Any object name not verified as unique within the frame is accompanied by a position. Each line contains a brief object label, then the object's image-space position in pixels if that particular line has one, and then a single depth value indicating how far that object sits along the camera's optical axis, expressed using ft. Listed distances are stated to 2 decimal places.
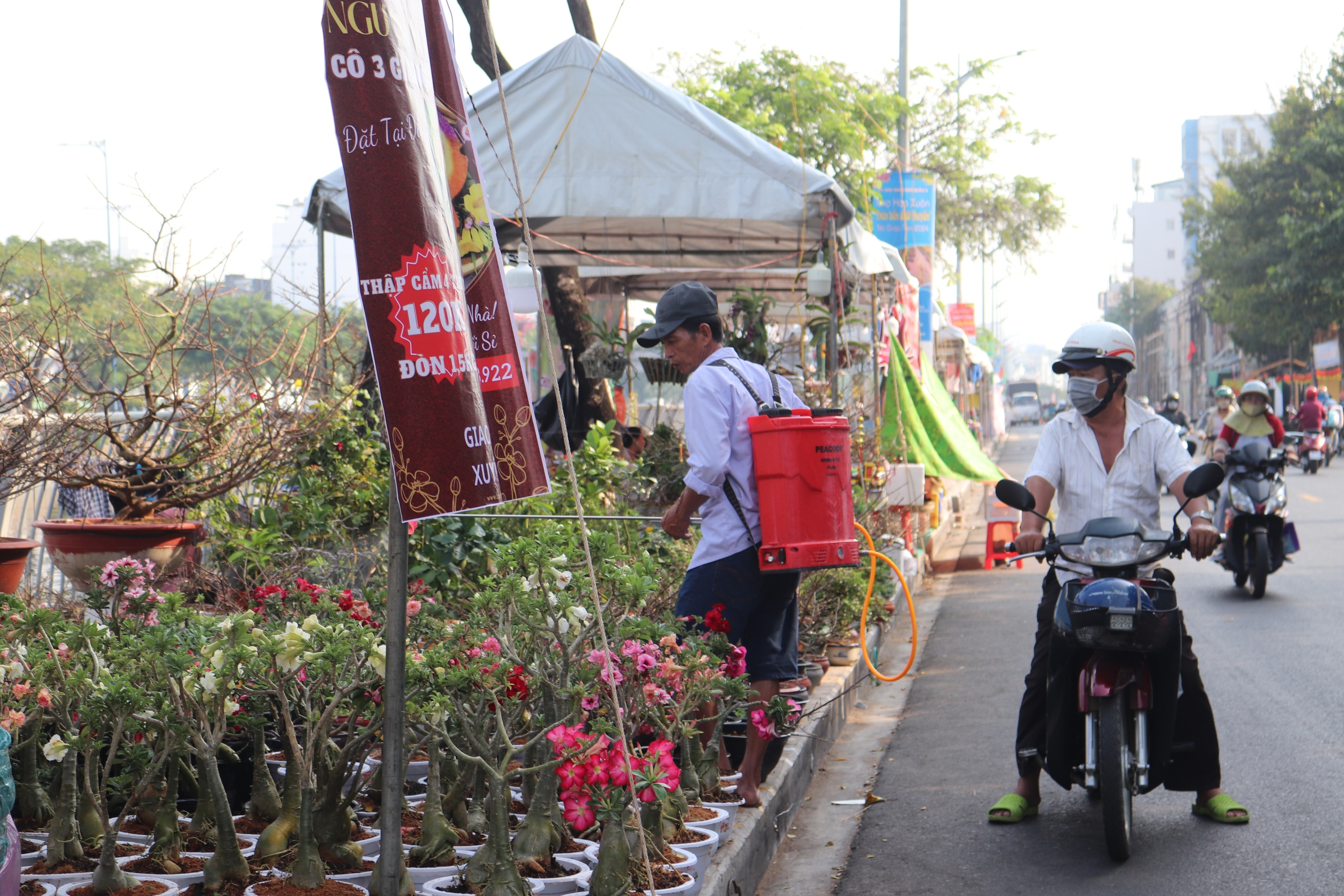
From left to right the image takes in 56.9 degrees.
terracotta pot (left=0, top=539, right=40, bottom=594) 18.86
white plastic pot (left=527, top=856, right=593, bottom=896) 10.75
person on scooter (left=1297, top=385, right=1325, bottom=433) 86.28
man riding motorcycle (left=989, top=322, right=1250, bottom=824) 13.97
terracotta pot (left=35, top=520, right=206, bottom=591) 20.11
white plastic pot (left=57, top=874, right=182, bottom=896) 10.14
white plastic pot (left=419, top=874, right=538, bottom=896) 10.40
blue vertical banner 53.36
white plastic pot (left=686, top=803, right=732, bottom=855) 12.49
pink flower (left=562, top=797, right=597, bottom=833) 10.05
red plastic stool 30.01
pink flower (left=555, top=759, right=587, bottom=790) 9.96
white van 281.13
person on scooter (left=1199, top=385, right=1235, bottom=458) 50.67
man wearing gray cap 13.20
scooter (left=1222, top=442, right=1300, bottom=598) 33.40
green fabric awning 34.68
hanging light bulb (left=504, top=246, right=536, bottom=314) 32.37
